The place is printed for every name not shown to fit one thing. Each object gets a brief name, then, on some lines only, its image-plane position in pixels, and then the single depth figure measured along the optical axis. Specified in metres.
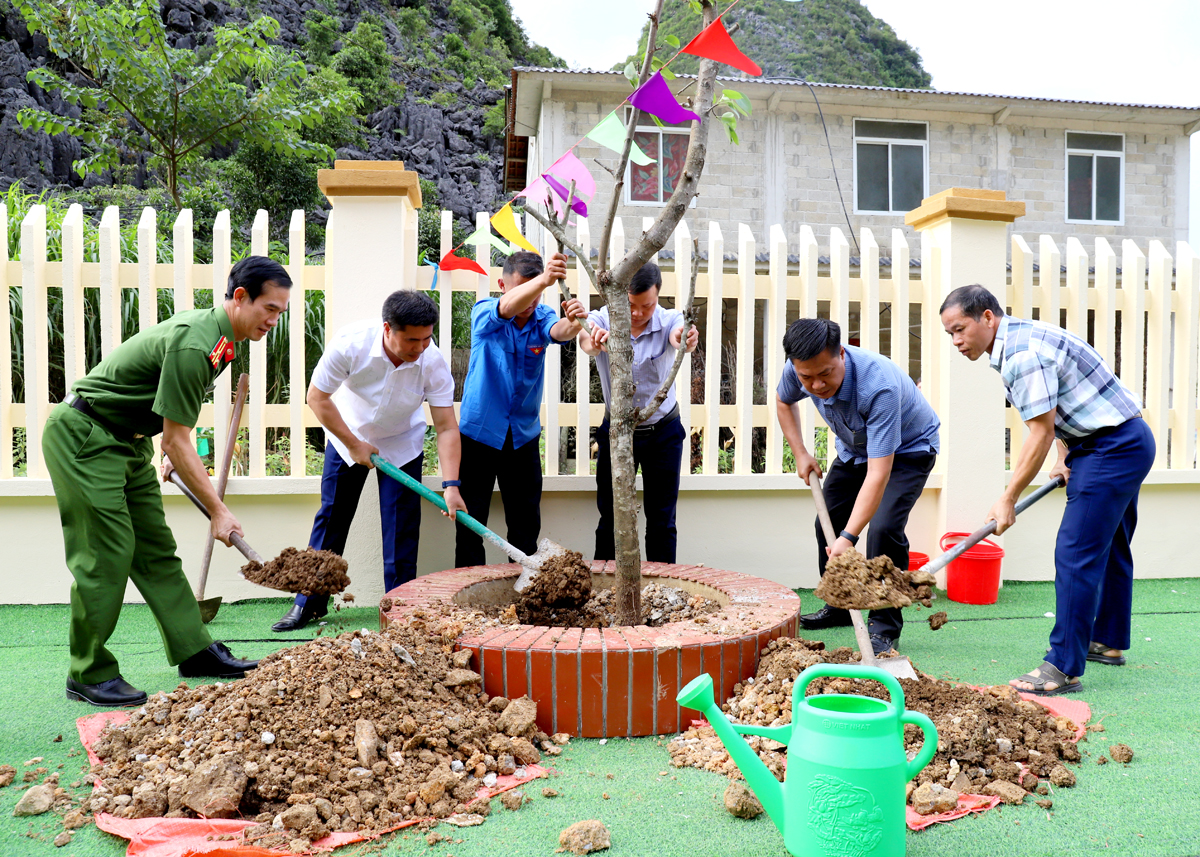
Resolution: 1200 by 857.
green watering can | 1.55
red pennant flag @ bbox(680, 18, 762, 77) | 2.22
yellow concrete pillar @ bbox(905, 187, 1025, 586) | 4.43
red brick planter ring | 2.41
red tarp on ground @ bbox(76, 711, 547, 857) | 1.71
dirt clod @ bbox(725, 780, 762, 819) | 1.92
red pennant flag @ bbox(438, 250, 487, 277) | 4.11
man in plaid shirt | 2.88
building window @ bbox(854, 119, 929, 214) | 12.47
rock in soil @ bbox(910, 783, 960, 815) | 1.93
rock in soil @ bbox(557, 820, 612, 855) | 1.75
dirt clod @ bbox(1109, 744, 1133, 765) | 2.25
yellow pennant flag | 3.31
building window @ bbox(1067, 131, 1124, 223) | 12.95
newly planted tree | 2.40
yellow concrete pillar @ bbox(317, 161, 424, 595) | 4.04
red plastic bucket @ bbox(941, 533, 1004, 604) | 4.16
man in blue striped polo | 2.98
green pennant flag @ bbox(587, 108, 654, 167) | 2.59
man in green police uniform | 2.71
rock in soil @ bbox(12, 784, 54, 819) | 1.92
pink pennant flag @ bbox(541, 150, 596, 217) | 3.01
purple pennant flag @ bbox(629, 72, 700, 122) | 2.33
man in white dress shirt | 3.48
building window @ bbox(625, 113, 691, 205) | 11.58
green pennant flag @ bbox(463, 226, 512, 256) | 3.66
